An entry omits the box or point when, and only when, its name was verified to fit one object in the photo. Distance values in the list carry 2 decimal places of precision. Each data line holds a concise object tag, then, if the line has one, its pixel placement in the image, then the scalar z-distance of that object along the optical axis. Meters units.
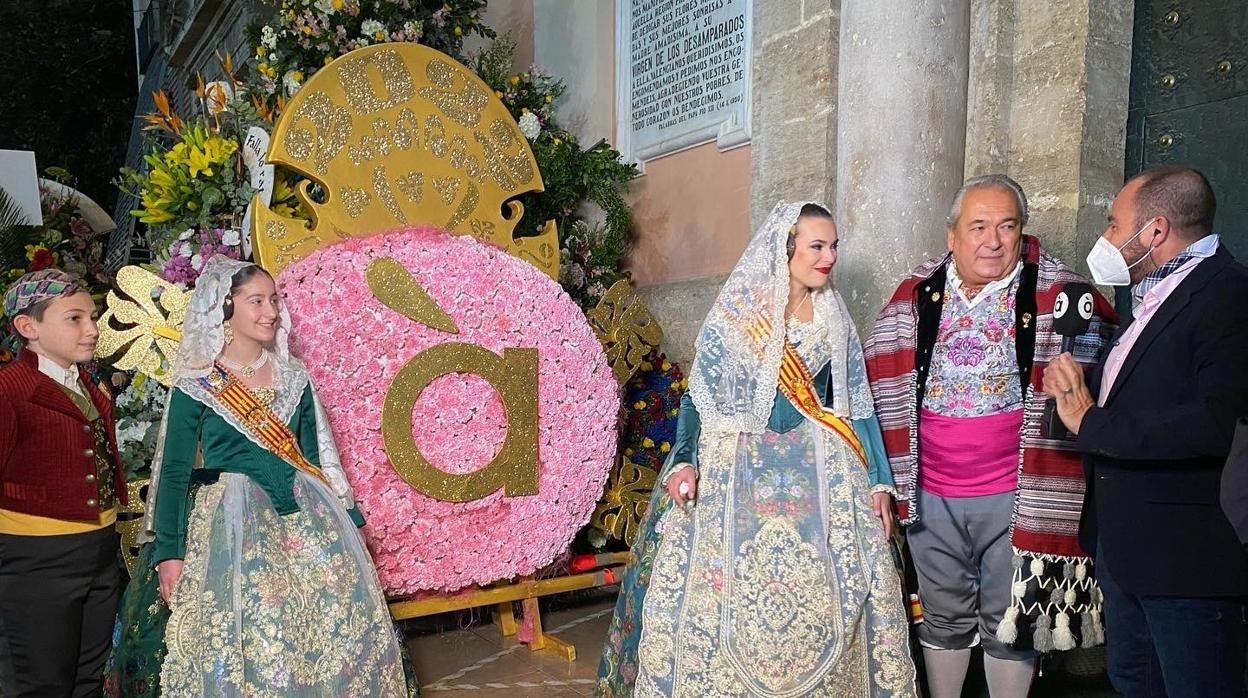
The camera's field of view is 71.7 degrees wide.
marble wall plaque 4.58
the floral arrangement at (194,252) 3.48
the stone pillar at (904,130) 3.32
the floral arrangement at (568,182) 4.72
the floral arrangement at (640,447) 4.11
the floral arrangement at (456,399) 3.34
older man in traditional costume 2.50
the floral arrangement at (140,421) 3.51
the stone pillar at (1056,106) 3.31
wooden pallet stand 3.53
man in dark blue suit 1.91
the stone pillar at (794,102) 3.94
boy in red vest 2.71
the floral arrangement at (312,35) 4.11
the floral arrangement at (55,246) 3.75
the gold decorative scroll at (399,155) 3.38
